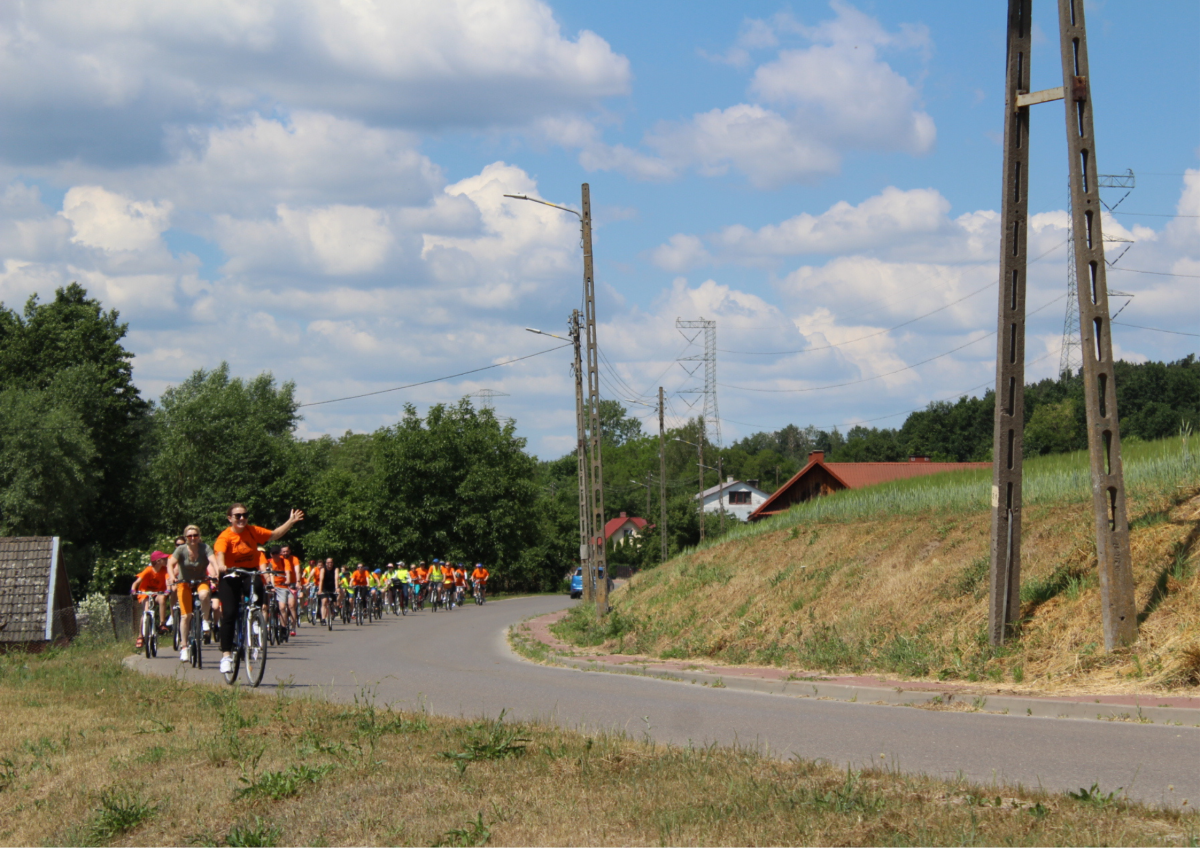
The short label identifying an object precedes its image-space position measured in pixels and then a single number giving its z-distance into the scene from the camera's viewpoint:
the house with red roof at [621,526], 124.44
